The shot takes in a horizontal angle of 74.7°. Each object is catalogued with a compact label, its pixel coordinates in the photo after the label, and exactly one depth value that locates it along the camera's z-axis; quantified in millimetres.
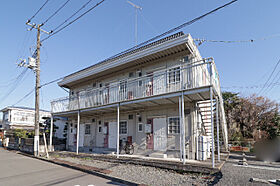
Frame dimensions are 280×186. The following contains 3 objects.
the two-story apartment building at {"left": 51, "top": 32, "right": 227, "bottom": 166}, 9367
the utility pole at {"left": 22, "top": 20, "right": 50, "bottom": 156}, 14033
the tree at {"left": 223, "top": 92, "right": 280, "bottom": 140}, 20797
